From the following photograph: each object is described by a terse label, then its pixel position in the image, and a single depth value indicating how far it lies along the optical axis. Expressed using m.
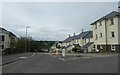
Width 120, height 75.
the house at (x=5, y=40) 21.41
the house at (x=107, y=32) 14.97
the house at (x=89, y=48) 19.98
